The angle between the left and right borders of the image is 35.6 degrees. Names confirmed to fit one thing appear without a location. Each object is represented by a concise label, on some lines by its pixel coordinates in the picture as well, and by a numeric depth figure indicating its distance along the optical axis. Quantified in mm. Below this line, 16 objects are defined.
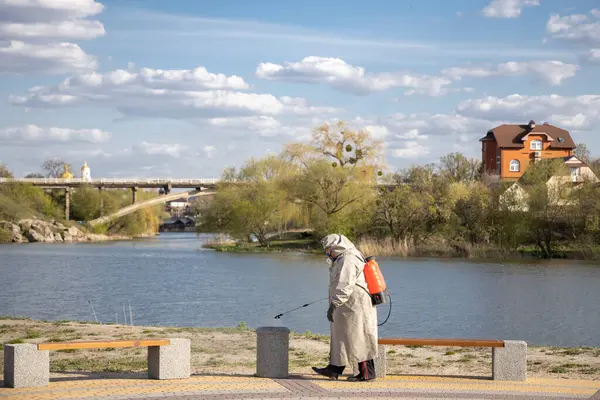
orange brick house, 83062
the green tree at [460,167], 79688
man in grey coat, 9445
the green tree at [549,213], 49406
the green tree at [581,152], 94075
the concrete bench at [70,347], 9125
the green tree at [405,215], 53719
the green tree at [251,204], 59469
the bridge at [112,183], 82862
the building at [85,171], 119662
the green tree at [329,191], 56250
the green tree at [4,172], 90394
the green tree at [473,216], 52000
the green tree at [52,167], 111938
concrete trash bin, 9852
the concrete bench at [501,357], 9875
